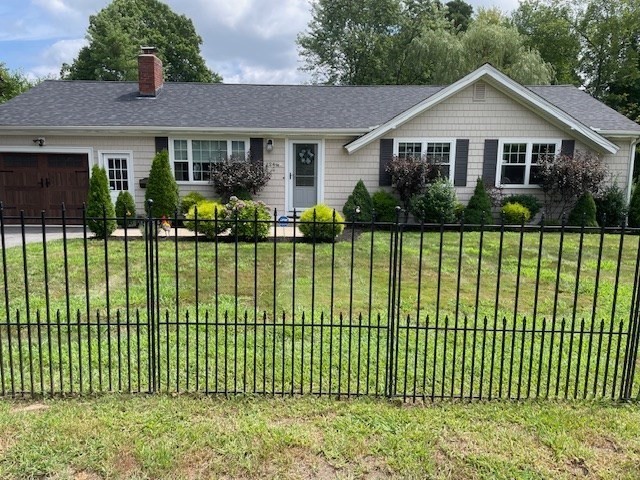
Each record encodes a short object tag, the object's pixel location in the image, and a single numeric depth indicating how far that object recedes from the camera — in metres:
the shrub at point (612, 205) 12.86
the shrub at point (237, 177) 12.91
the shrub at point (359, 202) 12.73
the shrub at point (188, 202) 12.69
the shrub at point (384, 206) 12.68
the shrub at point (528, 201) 12.84
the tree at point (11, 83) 28.88
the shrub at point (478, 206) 12.51
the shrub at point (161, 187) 12.07
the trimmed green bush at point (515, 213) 12.41
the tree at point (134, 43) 32.47
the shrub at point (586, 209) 12.37
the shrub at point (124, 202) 11.81
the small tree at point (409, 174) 12.73
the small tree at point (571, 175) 12.41
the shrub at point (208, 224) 10.20
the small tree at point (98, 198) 10.26
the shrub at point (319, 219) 9.56
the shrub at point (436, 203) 12.24
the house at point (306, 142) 12.88
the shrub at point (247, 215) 9.98
